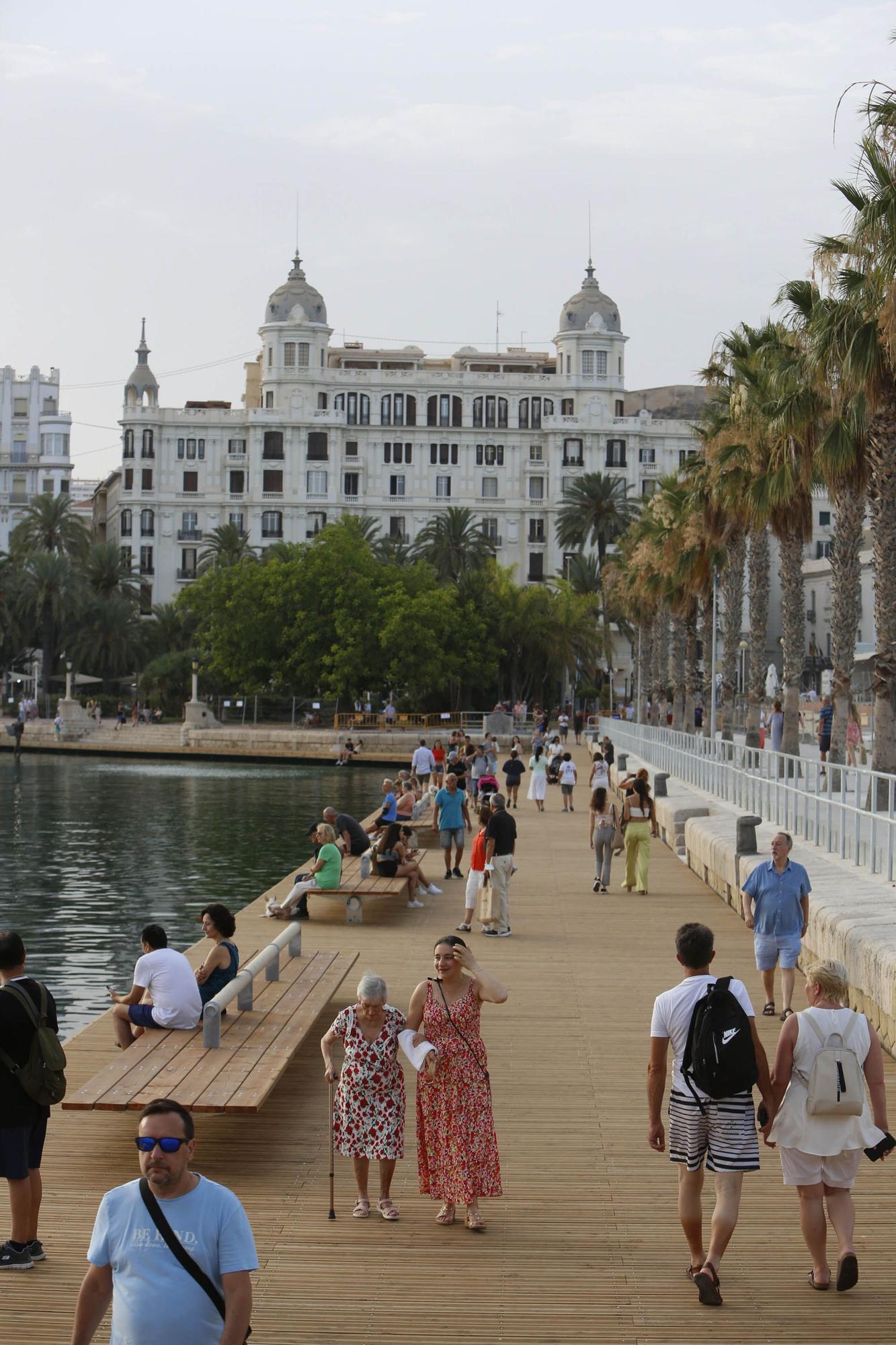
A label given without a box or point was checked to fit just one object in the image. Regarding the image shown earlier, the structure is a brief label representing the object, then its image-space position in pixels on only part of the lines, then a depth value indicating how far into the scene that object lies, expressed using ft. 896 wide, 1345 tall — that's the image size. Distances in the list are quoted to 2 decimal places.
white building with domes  389.60
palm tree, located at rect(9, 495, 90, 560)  345.51
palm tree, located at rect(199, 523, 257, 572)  354.33
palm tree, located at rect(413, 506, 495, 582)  349.82
